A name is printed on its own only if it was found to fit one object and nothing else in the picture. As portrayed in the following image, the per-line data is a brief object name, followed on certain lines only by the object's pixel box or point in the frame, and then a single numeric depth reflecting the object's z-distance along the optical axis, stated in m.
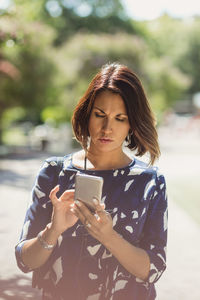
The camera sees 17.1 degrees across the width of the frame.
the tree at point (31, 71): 20.41
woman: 1.78
